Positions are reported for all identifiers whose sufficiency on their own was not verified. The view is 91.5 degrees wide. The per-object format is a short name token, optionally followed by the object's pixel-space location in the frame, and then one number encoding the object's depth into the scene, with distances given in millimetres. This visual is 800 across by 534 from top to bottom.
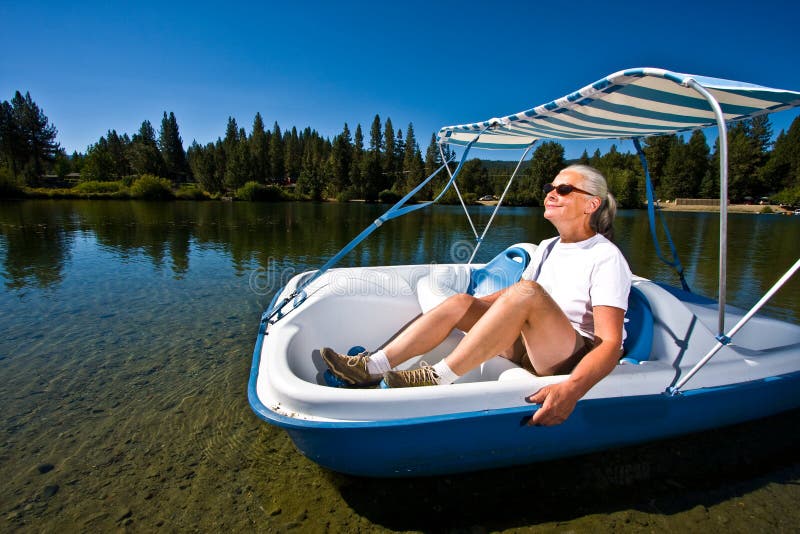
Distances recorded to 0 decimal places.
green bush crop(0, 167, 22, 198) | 39281
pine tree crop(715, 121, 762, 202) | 59000
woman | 2146
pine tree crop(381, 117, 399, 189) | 74250
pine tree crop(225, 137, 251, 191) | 64938
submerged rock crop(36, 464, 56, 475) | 2746
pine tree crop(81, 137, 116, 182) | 62781
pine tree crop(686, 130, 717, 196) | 62094
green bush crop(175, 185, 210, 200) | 52688
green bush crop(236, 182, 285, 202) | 56375
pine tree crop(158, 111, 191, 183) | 74375
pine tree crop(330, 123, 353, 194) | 69375
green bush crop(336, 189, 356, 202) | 65481
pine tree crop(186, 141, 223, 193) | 66188
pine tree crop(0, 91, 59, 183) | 52938
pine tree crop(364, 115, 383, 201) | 68188
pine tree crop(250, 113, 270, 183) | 69312
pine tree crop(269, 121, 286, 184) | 73688
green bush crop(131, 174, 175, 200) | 47500
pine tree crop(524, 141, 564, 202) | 66625
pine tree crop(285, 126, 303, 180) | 77950
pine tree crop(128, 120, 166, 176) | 64462
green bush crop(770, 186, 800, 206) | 49953
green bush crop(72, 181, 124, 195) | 48688
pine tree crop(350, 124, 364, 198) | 68375
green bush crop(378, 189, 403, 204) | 65869
